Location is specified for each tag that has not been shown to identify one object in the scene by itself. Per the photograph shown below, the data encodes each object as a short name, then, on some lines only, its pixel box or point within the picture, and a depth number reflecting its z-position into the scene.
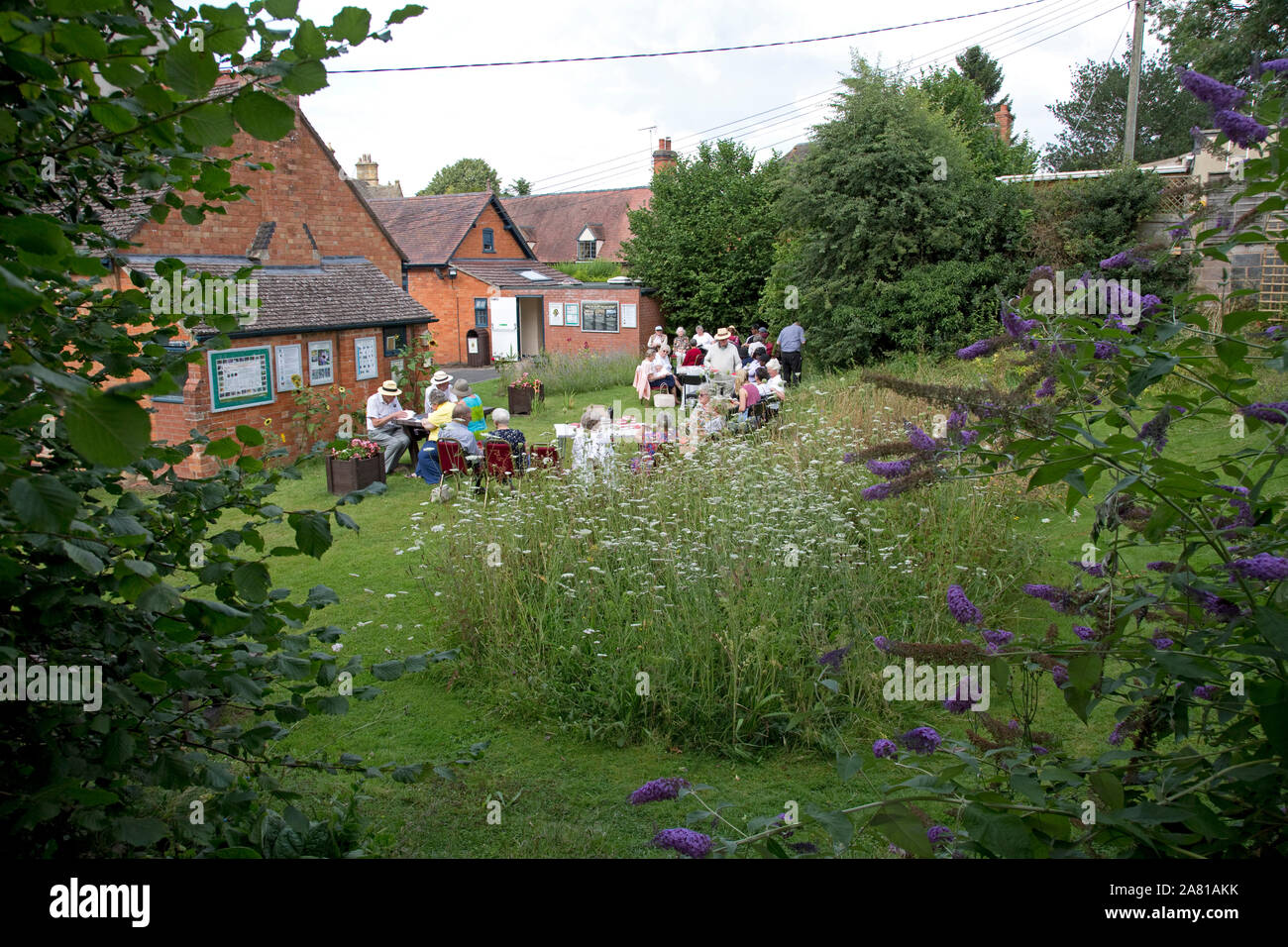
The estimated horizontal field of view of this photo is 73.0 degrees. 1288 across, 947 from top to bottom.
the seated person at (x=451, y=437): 11.28
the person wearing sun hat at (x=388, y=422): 12.80
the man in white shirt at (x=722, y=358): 16.39
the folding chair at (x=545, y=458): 9.09
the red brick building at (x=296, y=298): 13.27
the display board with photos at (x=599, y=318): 30.84
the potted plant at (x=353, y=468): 11.91
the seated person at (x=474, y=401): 13.31
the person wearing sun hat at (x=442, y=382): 12.66
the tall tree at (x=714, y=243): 31.14
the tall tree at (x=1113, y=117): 47.66
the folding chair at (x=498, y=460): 9.73
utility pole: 22.25
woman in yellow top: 11.91
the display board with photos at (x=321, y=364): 15.13
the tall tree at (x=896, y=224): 18.27
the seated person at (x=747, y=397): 12.26
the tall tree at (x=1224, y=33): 24.58
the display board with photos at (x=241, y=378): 13.02
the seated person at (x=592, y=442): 8.49
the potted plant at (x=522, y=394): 18.59
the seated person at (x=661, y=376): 17.84
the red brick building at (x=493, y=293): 31.08
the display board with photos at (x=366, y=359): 16.32
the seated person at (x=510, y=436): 9.97
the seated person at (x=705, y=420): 9.15
